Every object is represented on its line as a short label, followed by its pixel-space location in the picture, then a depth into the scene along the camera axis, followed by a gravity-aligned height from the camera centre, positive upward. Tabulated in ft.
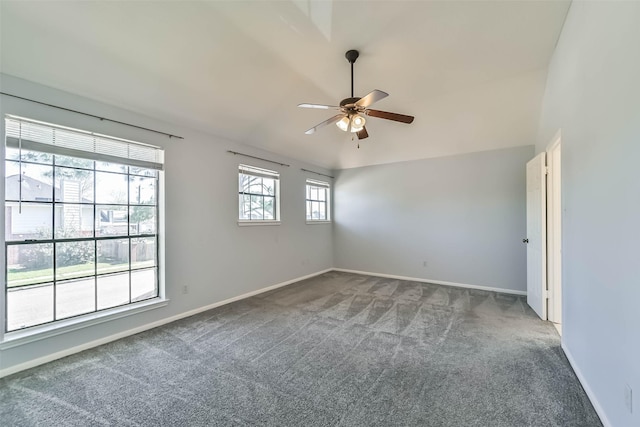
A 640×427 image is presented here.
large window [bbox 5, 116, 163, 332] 7.54 -0.24
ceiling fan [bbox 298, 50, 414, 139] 7.88 +3.33
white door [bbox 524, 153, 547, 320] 10.65 -1.00
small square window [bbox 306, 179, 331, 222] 19.35 +1.10
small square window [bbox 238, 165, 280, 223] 14.39 +1.19
